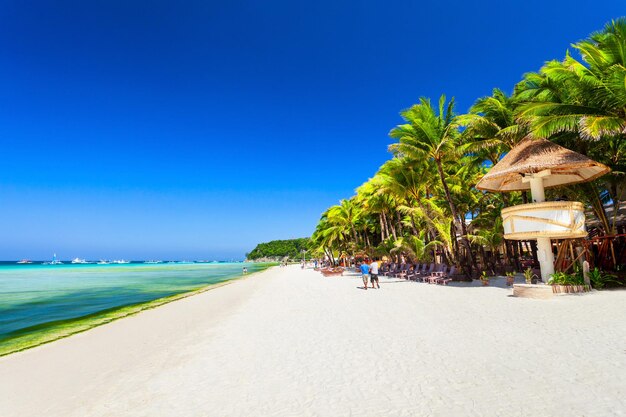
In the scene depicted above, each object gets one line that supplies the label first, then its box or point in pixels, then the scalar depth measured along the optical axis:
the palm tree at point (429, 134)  18.55
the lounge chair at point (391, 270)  25.95
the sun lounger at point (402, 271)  23.17
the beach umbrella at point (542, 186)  11.38
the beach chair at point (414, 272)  21.47
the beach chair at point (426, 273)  20.16
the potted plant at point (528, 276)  12.31
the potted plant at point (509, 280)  14.82
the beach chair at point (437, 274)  18.53
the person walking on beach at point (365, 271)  17.10
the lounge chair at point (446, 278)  17.87
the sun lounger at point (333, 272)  31.48
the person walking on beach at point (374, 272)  17.32
